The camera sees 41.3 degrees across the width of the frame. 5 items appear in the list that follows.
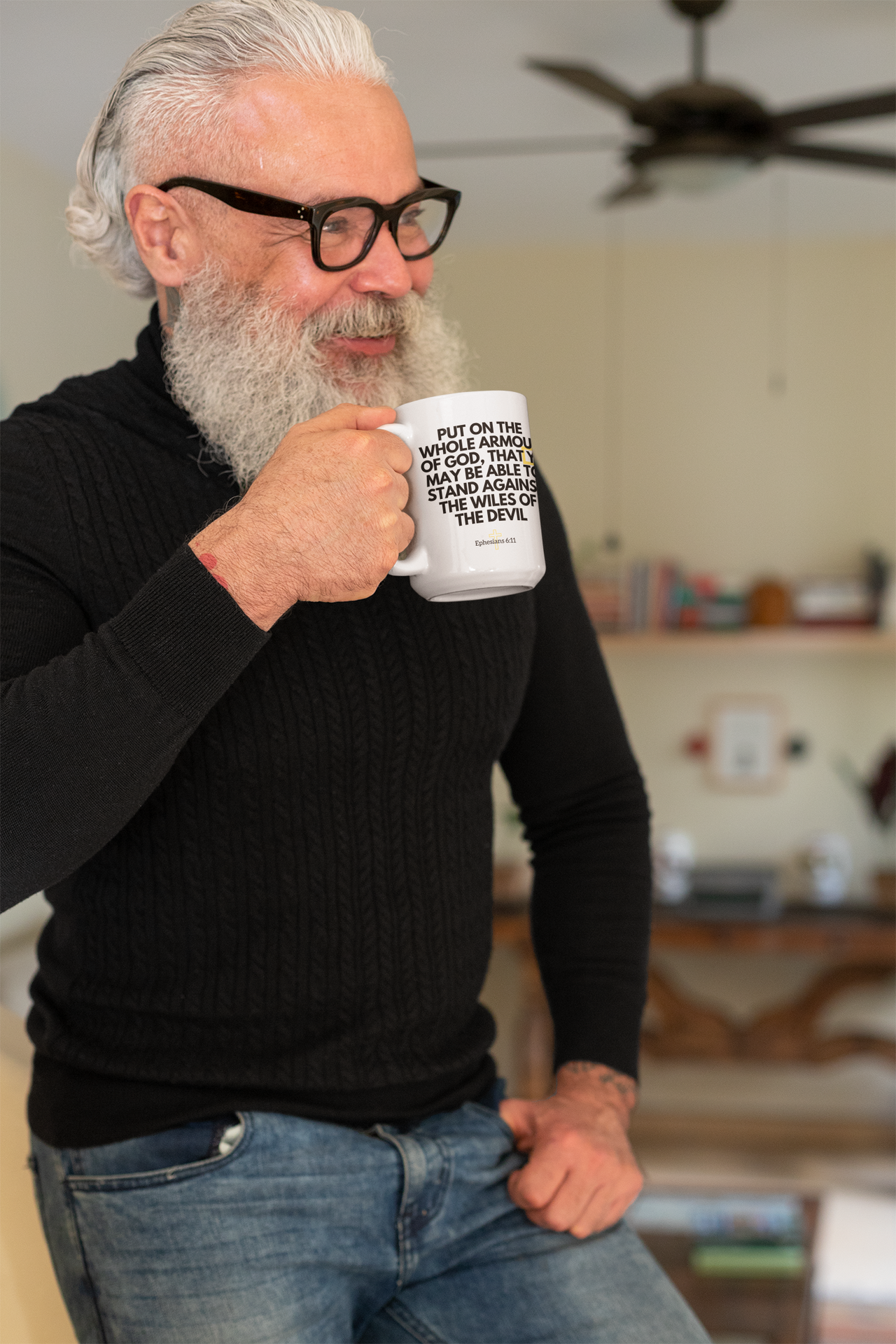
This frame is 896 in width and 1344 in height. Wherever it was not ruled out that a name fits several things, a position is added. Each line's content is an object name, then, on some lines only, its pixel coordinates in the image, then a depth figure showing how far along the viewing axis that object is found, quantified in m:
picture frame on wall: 3.76
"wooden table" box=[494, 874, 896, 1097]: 3.25
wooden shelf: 3.45
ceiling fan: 1.90
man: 0.70
